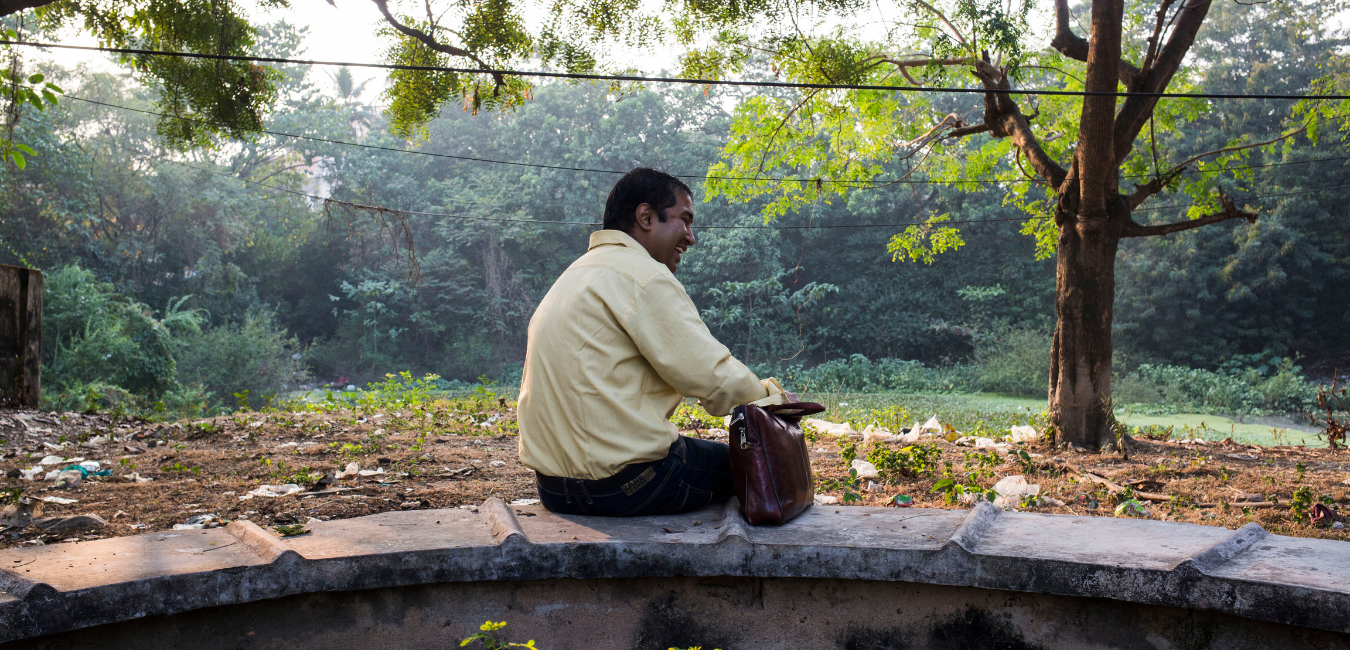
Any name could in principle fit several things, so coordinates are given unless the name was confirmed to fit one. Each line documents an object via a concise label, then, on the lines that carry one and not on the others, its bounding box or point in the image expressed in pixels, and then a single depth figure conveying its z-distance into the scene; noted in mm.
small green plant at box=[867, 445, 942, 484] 4645
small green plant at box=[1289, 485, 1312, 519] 3678
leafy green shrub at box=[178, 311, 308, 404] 19719
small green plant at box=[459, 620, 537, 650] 1779
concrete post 7754
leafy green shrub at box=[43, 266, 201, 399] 14312
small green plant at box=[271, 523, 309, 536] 2529
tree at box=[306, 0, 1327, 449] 6047
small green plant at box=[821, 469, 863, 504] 4297
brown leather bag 2436
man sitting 2352
